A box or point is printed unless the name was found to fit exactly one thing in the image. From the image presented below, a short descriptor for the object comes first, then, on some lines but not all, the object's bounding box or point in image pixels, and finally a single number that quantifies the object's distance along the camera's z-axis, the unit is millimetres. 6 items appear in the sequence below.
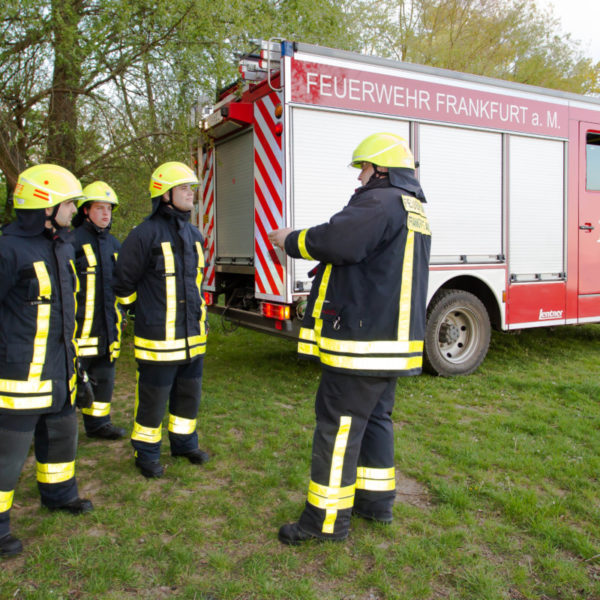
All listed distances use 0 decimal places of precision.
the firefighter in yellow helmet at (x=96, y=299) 4301
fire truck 5113
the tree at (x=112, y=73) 5590
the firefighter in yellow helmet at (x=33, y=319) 2734
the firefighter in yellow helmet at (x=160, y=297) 3586
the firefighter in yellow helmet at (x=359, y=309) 2643
